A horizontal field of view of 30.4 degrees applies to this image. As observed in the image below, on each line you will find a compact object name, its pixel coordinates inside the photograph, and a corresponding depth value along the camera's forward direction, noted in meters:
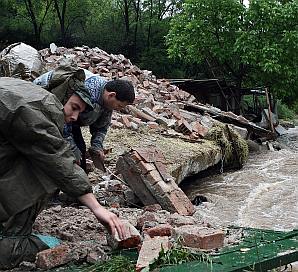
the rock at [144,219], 4.29
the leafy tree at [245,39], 18.00
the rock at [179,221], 4.36
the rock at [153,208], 5.54
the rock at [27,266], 3.32
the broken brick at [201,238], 3.44
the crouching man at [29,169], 3.14
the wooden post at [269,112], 17.60
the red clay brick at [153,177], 6.44
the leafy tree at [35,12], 29.47
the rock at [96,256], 3.44
